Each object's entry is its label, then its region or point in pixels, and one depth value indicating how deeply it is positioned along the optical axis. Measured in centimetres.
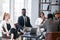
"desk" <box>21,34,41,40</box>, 461
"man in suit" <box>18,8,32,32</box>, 633
